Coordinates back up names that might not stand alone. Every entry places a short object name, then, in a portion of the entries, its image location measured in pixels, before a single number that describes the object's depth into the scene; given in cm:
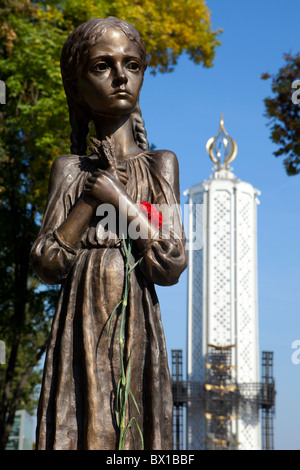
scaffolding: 2045
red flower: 390
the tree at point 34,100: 1318
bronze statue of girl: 367
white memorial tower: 2053
